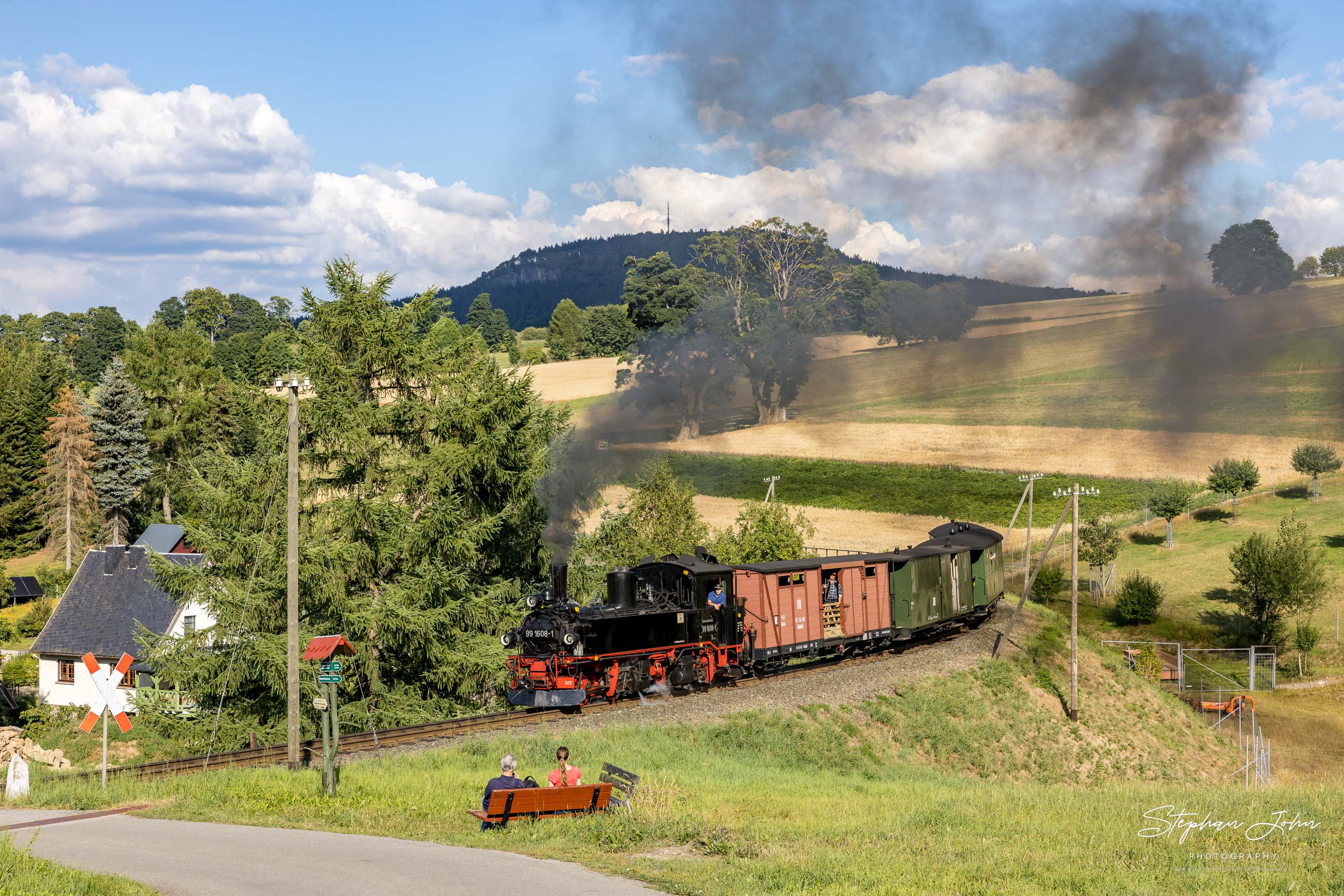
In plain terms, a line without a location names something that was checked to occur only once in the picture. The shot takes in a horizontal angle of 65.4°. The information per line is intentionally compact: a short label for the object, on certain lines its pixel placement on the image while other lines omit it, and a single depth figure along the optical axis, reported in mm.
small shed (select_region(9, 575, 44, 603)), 79812
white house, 55906
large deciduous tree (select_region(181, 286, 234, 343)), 196125
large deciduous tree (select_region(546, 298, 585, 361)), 173250
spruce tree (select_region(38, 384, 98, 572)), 83750
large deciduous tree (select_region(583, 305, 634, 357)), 157750
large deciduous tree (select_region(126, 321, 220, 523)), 90875
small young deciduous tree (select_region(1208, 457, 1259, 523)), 73438
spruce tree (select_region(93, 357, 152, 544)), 86188
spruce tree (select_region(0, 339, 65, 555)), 89688
